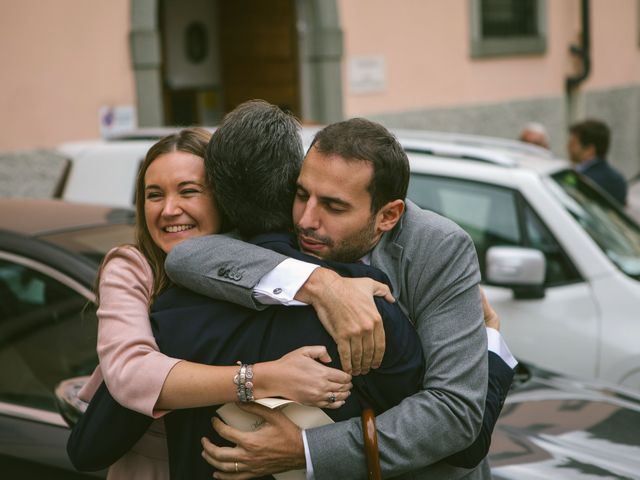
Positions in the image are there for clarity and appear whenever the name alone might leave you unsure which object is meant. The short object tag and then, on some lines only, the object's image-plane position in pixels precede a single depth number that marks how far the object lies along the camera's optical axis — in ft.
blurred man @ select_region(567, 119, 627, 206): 22.70
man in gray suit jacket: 5.69
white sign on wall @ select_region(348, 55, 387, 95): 35.04
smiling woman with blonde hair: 5.55
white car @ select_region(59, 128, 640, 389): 13.29
